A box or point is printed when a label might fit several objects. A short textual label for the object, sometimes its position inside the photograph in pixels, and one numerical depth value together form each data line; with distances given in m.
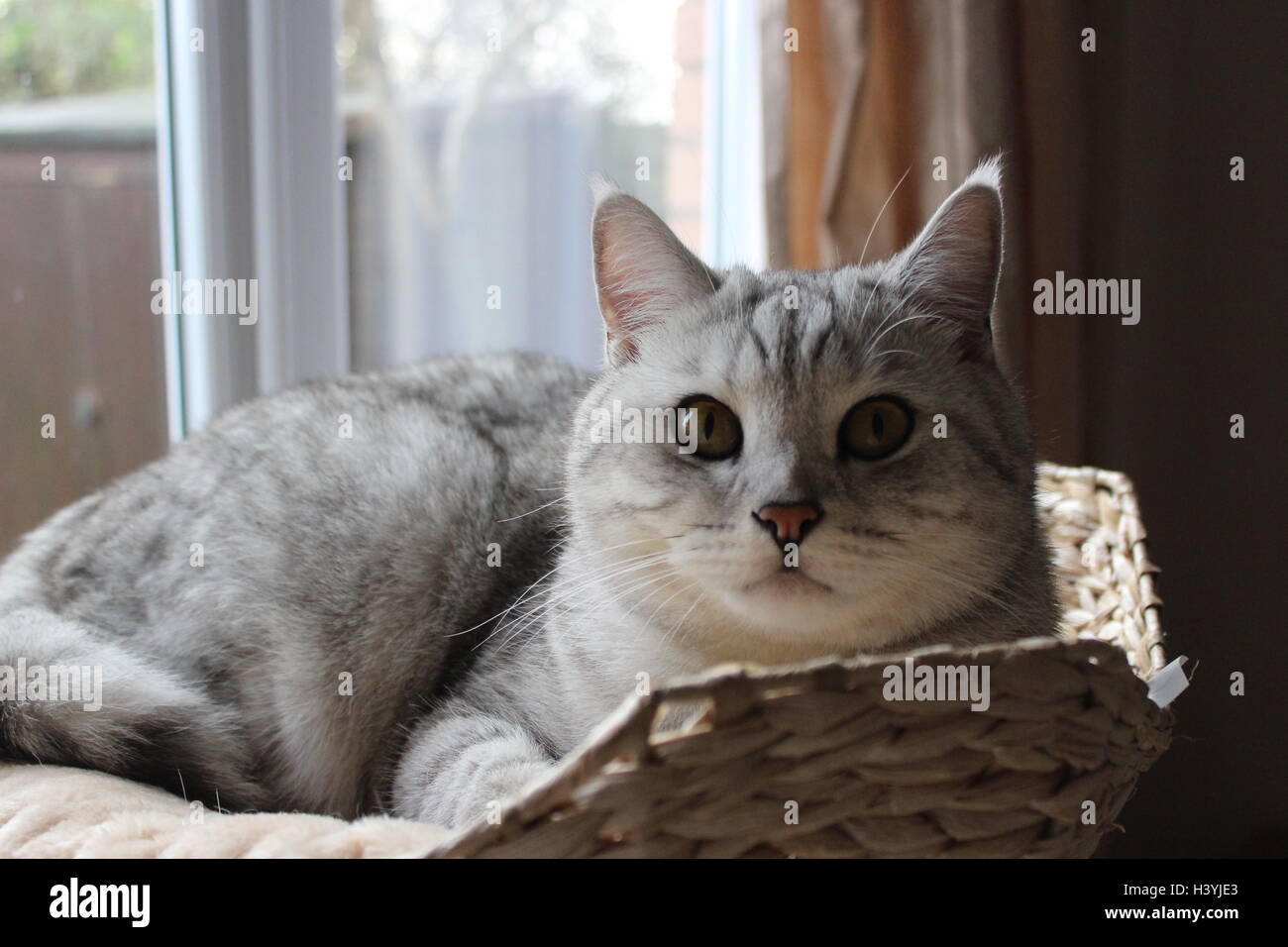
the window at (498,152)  0.97
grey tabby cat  0.54
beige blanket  0.51
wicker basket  0.47
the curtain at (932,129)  0.78
